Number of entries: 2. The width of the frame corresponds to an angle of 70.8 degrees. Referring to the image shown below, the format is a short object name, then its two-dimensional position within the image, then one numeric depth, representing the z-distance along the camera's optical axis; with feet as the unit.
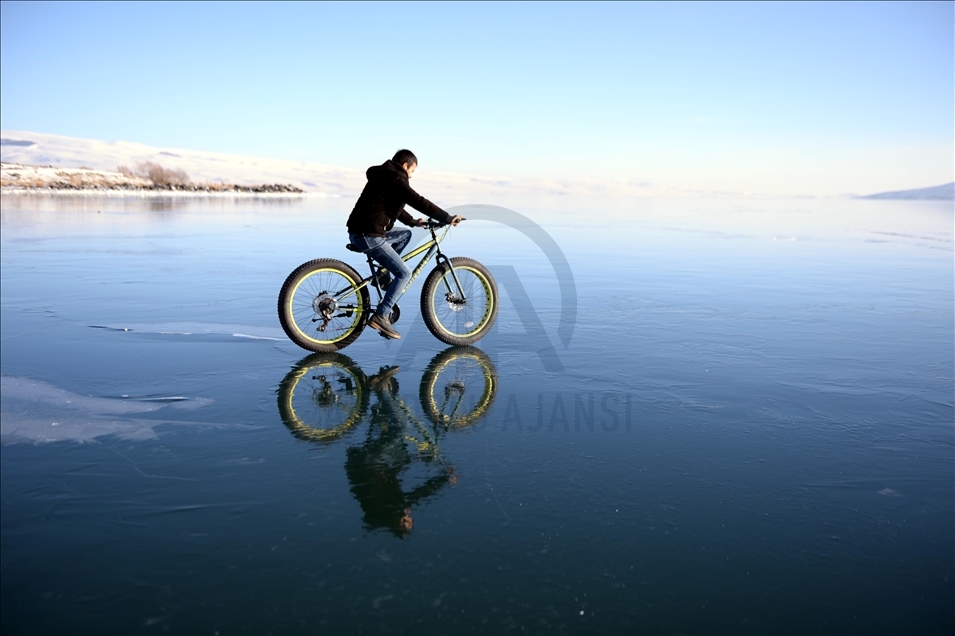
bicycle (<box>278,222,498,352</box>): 21.13
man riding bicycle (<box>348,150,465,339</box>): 21.12
